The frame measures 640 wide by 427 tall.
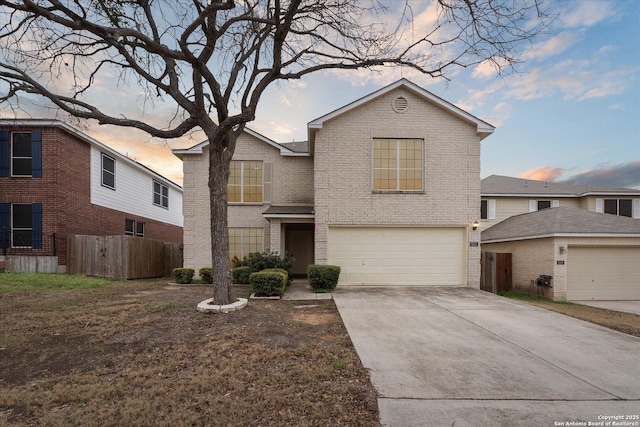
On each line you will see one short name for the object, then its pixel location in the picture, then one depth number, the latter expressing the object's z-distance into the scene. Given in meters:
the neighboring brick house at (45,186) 14.08
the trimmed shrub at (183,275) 13.34
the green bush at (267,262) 11.24
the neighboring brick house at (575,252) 11.96
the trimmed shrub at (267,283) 9.40
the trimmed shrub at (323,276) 10.82
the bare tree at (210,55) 6.59
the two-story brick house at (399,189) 12.04
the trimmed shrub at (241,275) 12.25
